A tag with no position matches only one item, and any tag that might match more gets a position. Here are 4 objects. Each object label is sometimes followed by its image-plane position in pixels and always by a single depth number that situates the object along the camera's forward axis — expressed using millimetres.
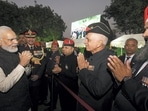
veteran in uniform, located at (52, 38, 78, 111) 2518
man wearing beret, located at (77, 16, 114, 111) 1326
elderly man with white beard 1458
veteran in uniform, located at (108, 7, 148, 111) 922
